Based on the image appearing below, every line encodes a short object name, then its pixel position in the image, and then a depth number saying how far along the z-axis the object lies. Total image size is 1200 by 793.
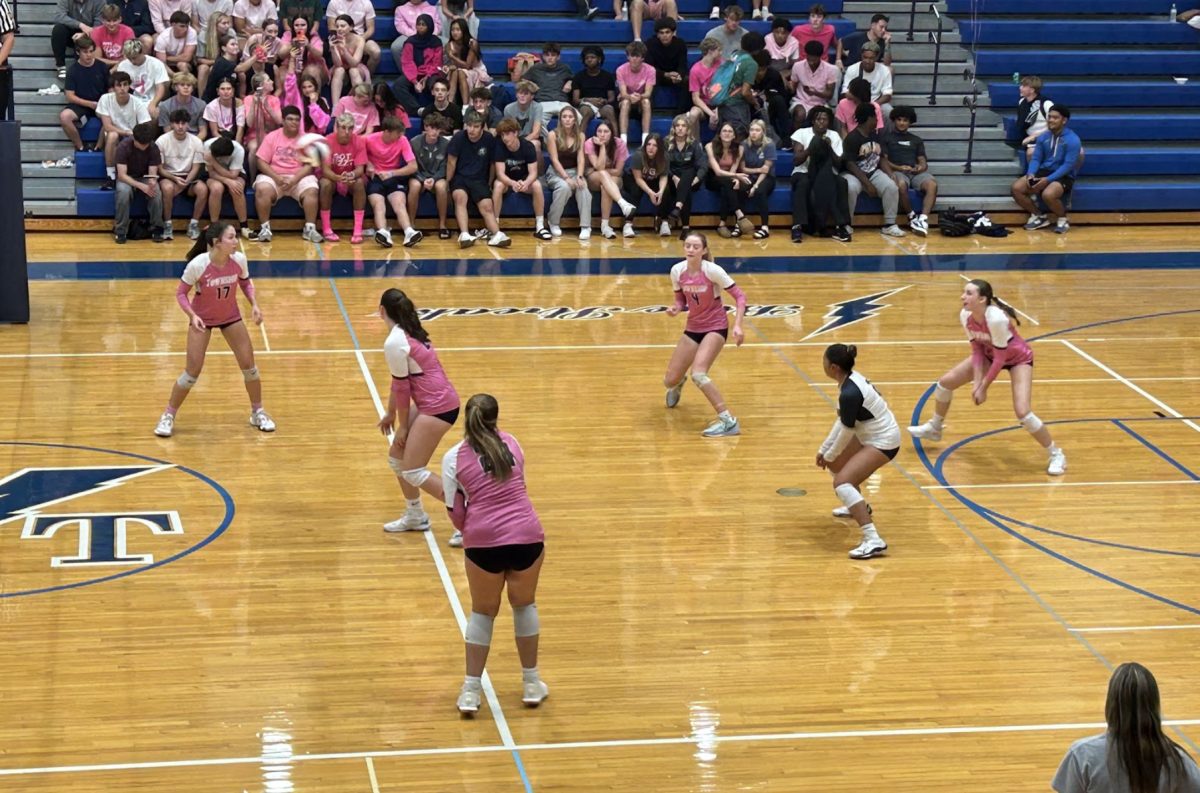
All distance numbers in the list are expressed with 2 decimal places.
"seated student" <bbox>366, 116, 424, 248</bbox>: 20.56
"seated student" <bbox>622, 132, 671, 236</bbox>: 21.17
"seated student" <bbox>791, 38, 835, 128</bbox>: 22.81
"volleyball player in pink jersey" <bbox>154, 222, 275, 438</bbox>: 12.81
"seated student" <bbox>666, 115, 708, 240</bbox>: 21.31
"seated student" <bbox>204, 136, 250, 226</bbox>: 20.14
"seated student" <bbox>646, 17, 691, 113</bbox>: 22.70
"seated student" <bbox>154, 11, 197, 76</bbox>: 21.56
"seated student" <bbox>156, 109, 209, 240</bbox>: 20.08
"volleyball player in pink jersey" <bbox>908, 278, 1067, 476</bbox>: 12.78
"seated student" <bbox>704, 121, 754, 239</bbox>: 21.48
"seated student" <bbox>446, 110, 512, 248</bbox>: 20.78
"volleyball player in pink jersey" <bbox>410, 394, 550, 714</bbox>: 8.28
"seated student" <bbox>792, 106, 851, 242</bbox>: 21.44
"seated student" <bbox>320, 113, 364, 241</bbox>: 20.50
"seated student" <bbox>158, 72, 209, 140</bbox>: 20.41
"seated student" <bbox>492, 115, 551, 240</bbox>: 21.06
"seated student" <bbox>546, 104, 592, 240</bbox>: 21.20
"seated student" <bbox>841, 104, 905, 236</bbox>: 21.84
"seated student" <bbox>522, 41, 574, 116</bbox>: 22.19
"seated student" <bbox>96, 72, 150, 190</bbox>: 20.47
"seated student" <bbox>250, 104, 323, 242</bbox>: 20.41
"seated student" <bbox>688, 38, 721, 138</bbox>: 22.39
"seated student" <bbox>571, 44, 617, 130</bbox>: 22.19
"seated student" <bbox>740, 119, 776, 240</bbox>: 21.56
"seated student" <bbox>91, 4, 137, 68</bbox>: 21.33
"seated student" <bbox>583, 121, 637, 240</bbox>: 21.27
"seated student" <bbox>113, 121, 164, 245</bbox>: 19.91
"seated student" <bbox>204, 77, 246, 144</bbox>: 20.75
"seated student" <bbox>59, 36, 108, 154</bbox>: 20.98
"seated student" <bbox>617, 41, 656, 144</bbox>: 22.20
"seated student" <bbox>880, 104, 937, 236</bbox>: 22.09
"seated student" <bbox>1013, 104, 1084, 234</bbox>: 22.38
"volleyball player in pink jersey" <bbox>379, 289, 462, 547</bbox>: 10.57
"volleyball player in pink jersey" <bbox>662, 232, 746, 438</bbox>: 13.70
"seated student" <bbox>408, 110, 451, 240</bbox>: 20.84
